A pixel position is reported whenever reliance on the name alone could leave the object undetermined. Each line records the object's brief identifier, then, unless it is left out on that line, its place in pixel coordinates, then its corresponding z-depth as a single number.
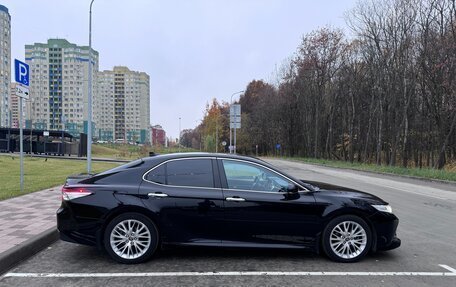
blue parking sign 9.98
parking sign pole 10.04
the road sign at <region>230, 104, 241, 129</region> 33.81
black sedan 5.09
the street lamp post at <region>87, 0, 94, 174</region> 15.11
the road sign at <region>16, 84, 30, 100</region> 9.98
